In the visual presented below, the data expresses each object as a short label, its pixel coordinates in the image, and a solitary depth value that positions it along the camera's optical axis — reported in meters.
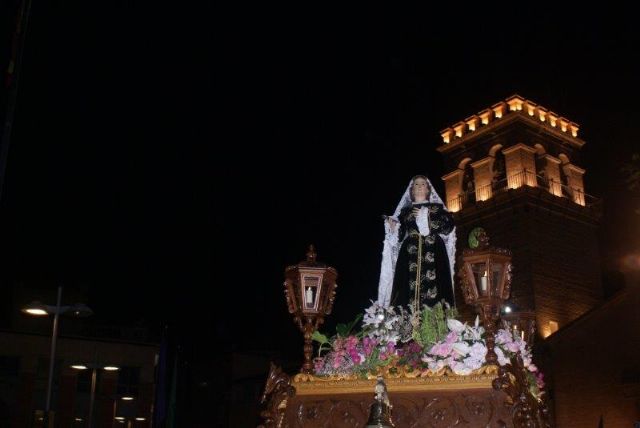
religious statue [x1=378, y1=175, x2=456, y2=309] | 11.39
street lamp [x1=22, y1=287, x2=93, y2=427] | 13.02
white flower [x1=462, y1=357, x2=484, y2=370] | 8.43
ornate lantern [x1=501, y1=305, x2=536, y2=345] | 13.23
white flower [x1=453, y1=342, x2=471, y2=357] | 8.56
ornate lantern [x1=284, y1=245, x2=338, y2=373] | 10.02
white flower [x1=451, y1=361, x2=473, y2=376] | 8.39
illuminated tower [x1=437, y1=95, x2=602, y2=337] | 33.22
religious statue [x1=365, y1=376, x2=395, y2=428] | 6.80
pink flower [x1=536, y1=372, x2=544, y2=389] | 9.06
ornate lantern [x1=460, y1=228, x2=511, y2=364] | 8.73
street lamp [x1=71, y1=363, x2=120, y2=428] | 20.47
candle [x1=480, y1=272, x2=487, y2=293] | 8.79
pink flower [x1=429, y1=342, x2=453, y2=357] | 8.74
